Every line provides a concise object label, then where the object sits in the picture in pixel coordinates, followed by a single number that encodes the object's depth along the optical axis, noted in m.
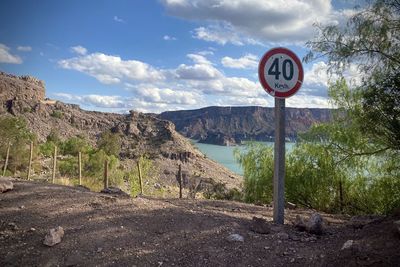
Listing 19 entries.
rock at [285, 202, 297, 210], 9.70
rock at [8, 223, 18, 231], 5.68
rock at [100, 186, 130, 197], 7.35
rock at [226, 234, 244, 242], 5.30
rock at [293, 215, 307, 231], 5.96
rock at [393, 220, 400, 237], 4.73
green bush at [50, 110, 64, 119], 113.91
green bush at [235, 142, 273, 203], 14.78
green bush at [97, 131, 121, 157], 80.44
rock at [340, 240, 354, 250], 4.78
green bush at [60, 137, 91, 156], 68.56
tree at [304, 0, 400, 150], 8.04
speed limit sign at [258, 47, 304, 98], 6.30
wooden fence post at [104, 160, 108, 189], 14.16
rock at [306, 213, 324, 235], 5.84
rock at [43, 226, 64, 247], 5.14
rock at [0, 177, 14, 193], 7.24
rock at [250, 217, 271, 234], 5.70
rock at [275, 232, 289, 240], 5.52
